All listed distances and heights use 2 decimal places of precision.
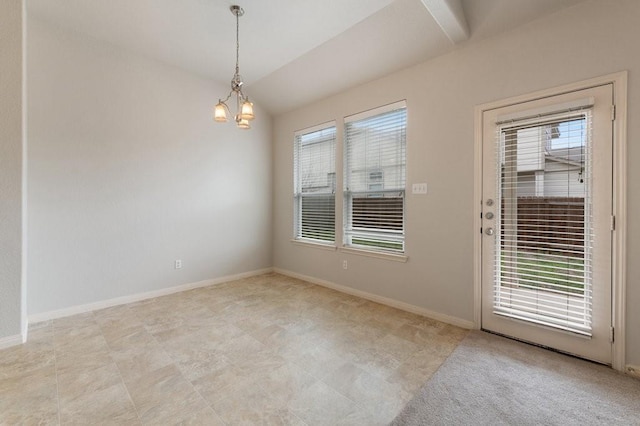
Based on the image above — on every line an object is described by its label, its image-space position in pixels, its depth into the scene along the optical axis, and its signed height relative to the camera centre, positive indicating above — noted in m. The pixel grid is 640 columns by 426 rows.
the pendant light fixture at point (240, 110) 2.39 +0.90
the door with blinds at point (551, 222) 2.14 -0.08
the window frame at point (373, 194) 3.34 +0.23
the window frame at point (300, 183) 4.14 +0.45
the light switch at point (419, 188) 3.11 +0.27
